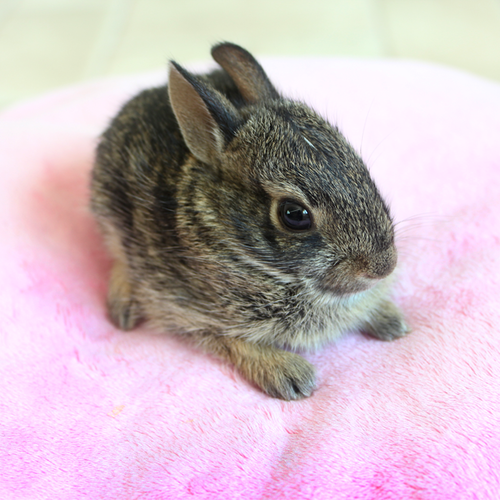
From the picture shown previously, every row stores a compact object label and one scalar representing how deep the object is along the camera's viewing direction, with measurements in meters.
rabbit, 0.26
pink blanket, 0.25
